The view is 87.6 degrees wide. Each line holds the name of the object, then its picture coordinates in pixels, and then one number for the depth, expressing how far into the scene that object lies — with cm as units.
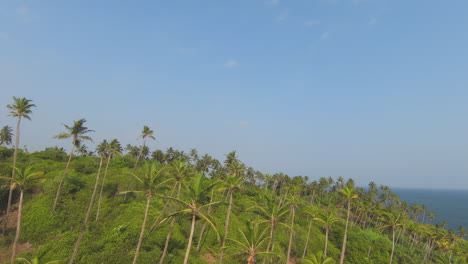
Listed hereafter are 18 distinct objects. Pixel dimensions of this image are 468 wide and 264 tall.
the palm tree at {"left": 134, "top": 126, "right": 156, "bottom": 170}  6194
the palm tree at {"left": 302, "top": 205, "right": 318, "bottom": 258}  5472
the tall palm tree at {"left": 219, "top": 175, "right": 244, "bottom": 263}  4421
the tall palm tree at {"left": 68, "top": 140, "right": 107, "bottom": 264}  3161
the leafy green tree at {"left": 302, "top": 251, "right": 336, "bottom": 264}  3174
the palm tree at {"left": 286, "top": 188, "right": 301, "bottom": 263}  4962
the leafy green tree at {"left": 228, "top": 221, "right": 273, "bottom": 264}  2716
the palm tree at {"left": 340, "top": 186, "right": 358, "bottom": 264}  4966
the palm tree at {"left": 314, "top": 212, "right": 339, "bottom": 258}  4762
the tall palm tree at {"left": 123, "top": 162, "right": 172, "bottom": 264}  3250
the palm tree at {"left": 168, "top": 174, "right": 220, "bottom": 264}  2528
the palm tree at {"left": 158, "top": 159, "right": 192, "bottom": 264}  3856
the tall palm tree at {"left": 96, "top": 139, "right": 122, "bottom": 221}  5816
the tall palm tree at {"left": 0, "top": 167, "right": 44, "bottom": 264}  3353
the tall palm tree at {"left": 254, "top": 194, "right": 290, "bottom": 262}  3588
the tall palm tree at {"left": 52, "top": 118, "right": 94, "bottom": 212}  4516
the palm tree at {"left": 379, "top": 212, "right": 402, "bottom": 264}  5300
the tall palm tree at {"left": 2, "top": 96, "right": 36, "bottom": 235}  4162
